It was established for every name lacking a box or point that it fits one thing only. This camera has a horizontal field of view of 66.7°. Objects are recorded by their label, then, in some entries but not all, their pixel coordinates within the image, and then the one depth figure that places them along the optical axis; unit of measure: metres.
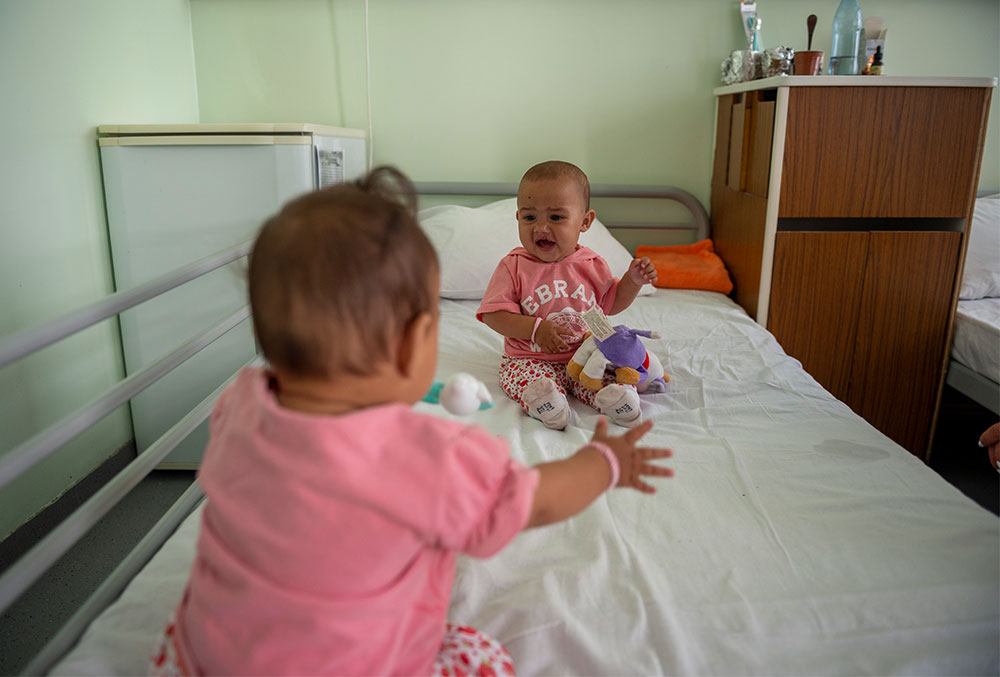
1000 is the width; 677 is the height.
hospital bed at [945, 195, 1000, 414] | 2.19
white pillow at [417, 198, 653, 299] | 2.36
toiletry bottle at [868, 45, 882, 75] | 2.30
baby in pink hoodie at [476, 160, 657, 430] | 1.67
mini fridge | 2.06
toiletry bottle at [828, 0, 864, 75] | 2.33
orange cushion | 2.52
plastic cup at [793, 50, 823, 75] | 2.25
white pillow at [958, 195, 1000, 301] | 2.47
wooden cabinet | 2.19
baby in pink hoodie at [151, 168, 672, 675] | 0.69
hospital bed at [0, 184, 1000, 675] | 0.90
